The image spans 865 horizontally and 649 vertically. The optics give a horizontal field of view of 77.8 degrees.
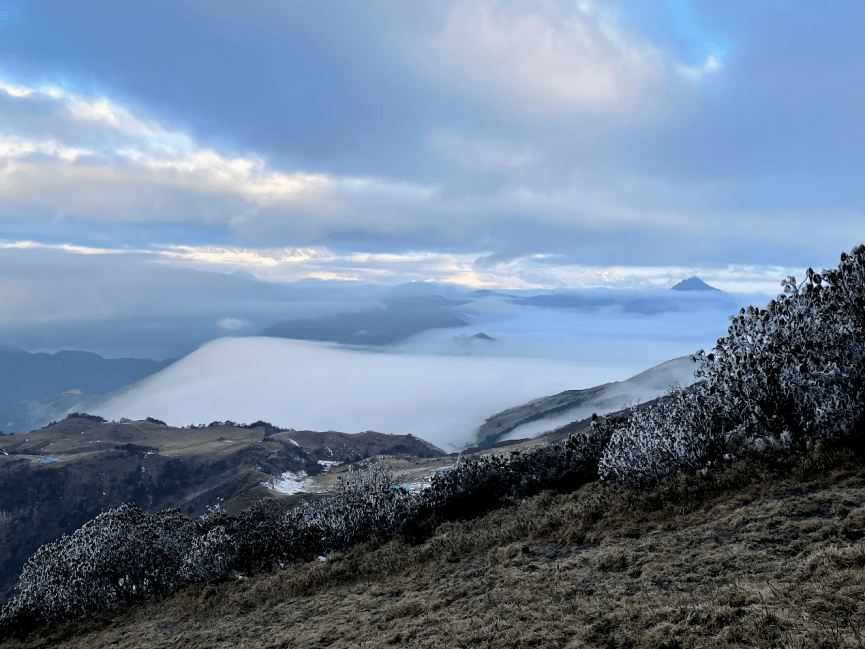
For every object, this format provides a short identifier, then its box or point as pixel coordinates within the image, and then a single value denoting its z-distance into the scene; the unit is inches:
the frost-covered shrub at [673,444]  703.1
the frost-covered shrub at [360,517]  980.6
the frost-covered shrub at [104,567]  1028.5
